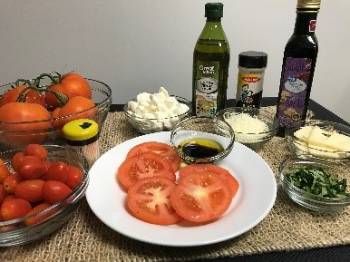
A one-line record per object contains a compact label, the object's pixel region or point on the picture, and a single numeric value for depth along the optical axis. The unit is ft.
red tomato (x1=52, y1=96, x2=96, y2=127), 2.34
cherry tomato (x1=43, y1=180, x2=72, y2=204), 1.66
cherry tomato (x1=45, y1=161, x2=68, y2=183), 1.77
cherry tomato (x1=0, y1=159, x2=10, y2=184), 1.83
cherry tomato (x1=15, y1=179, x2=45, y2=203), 1.67
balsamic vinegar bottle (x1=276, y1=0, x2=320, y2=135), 2.33
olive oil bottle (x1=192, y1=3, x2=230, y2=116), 2.76
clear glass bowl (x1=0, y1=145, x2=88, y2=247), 1.49
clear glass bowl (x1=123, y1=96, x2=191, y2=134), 2.67
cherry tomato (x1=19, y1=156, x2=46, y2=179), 1.75
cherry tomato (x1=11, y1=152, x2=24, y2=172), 1.80
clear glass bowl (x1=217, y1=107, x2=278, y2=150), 2.50
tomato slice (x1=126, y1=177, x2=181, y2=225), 1.72
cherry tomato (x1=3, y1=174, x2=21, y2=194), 1.72
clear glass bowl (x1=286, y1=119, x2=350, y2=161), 2.22
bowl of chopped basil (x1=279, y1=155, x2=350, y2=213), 1.82
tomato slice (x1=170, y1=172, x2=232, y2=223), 1.70
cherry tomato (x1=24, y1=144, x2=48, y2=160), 1.93
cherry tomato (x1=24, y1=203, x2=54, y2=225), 1.50
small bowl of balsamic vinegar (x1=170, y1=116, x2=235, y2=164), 2.25
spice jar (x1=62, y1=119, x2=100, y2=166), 2.06
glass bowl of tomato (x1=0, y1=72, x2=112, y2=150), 2.28
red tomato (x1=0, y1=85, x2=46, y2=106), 2.51
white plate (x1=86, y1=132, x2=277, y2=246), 1.60
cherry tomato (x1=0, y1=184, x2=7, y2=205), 1.68
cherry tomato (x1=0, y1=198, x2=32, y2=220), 1.57
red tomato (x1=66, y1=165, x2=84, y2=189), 1.79
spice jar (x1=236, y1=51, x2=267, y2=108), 2.62
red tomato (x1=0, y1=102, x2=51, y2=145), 2.26
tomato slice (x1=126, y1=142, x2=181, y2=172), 2.25
